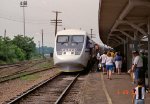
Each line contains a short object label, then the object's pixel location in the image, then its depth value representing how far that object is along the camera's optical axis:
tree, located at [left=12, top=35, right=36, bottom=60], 83.56
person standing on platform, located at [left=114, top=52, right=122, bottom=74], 27.34
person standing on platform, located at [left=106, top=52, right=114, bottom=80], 23.42
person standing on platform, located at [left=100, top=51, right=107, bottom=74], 28.34
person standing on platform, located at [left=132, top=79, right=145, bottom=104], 10.52
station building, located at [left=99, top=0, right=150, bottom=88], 15.91
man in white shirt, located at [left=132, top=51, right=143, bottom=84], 15.30
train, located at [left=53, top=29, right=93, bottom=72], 28.84
